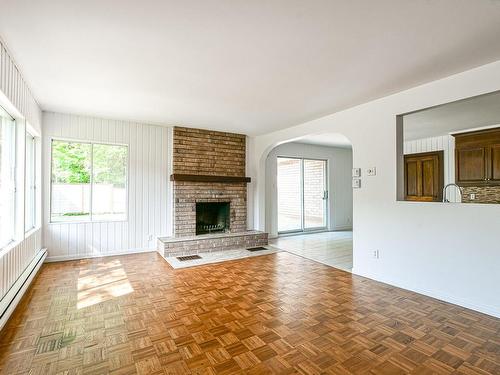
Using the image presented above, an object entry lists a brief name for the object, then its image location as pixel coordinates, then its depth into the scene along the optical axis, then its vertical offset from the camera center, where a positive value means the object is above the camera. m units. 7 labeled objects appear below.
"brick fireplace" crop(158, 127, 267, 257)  5.25 -0.09
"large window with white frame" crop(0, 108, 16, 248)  2.75 +0.14
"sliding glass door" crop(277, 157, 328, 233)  7.06 -0.12
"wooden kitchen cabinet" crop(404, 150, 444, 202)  6.11 +0.34
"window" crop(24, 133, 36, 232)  3.78 +0.11
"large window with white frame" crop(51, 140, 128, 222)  4.57 +0.15
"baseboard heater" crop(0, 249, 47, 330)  2.35 -1.05
